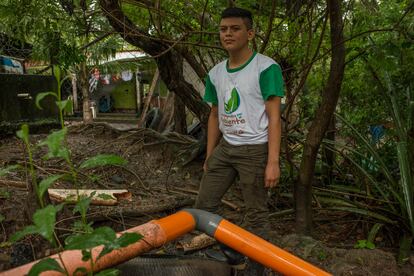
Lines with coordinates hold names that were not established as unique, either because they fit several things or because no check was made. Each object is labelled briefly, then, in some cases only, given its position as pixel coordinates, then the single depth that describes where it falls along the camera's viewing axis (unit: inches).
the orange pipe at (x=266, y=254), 52.7
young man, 94.3
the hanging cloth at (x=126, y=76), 652.4
